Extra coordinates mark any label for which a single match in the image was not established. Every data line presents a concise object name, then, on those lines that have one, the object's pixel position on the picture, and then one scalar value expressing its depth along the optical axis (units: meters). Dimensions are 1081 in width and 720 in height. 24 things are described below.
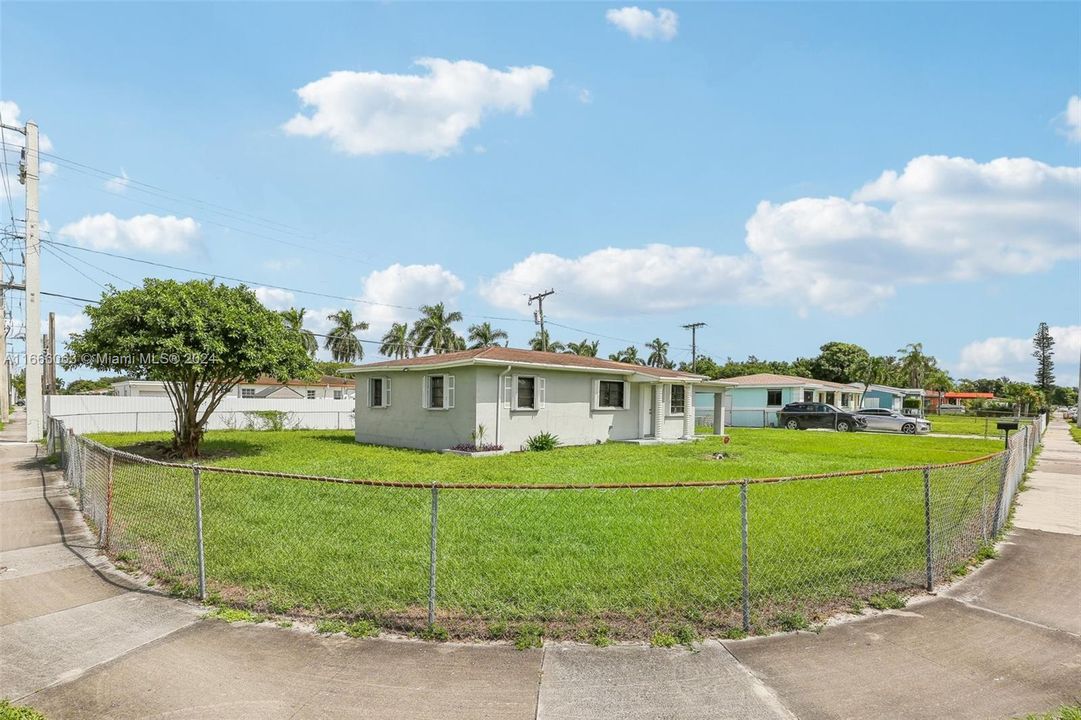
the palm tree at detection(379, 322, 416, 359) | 55.47
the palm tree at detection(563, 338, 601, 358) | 66.38
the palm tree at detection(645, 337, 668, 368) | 75.44
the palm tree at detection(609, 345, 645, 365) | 71.66
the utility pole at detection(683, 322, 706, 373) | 51.50
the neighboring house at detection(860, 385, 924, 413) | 47.84
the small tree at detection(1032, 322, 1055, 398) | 98.88
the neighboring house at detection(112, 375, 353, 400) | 38.09
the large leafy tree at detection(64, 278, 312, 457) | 14.05
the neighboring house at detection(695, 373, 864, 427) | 35.41
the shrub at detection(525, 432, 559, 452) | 17.50
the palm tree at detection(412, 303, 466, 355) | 52.09
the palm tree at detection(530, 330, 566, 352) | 58.99
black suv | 29.92
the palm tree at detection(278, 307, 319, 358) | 16.94
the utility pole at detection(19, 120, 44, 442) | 21.05
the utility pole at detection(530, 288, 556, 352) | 35.25
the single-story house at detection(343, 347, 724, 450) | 16.91
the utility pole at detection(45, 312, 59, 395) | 36.53
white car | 28.97
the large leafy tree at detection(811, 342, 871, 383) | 54.59
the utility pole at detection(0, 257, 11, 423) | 36.43
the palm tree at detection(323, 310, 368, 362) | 58.81
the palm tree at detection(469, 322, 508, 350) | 56.81
